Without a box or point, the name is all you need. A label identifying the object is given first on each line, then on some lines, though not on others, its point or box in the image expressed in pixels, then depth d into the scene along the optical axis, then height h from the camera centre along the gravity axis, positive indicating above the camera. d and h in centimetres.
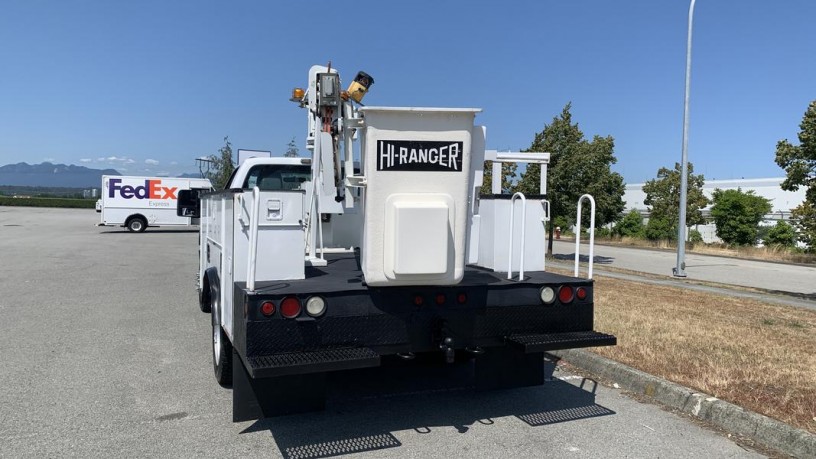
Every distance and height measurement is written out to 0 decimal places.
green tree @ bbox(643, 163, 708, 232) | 4200 +179
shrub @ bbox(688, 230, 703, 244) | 4069 -101
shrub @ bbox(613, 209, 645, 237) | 4528 -36
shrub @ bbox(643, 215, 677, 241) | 4097 -56
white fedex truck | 3127 +25
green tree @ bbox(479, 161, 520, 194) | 2472 +171
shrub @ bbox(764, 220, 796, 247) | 3509 -58
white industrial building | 4976 +312
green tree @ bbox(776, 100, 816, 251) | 1224 +122
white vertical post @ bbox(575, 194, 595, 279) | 437 -13
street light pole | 1817 +17
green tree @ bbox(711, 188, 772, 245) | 3931 +50
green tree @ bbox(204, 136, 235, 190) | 3570 +264
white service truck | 375 -47
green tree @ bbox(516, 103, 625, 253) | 2306 +195
